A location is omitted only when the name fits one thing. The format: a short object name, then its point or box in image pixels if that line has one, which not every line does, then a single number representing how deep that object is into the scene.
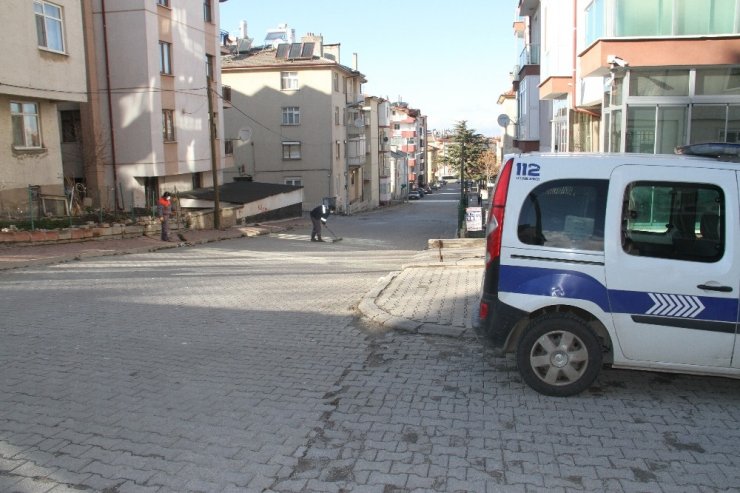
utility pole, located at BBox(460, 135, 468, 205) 23.03
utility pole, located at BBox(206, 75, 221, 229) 25.22
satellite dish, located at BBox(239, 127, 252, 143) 31.95
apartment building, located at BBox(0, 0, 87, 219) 18.30
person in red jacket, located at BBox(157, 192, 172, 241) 19.05
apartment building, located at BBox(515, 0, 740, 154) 13.62
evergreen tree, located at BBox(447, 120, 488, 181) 73.31
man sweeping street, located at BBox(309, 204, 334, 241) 22.48
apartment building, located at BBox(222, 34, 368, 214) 46.25
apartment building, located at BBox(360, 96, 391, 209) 62.69
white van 4.80
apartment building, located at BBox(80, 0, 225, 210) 24.50
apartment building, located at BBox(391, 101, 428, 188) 107.25
